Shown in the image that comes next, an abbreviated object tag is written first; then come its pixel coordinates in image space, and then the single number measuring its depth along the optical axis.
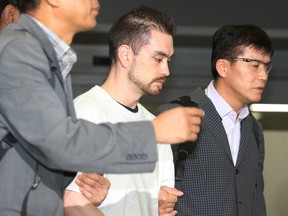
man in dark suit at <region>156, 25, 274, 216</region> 3.62
